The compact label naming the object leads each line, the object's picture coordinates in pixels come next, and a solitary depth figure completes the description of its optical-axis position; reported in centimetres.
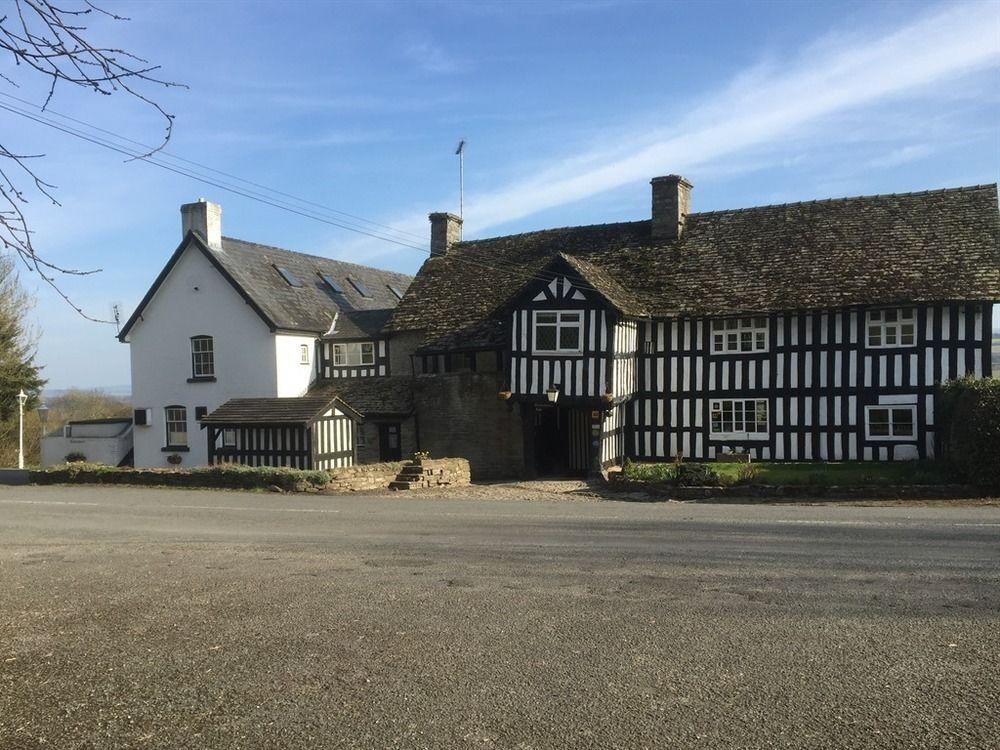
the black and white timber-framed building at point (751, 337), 2312
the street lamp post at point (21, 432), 3282
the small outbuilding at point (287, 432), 2439
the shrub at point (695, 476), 1989
